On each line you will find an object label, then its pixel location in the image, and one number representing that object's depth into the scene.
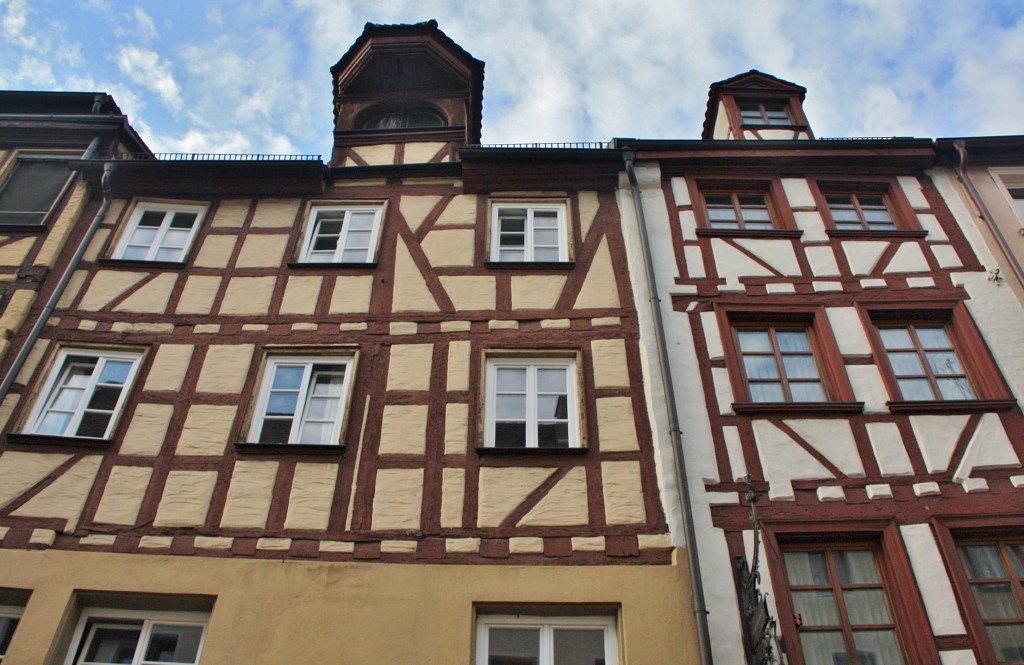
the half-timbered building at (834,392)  7.20
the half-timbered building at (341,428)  7.24
